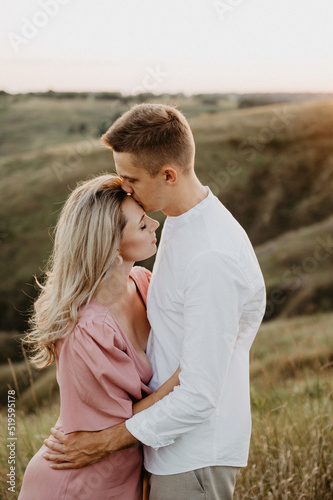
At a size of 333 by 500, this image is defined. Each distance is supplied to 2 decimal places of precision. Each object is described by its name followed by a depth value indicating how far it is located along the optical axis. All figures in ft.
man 7.19
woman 7.81
